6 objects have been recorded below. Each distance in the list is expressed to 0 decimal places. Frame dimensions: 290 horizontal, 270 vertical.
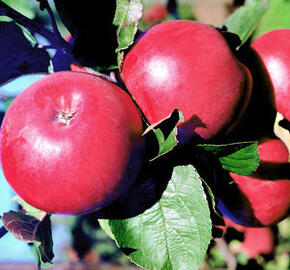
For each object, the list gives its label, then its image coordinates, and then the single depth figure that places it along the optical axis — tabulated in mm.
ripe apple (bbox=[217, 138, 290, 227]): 415
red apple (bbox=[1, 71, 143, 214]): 339
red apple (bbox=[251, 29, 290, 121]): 402
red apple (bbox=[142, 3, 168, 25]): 1312
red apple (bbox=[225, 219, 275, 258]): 758
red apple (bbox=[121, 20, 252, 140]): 361
